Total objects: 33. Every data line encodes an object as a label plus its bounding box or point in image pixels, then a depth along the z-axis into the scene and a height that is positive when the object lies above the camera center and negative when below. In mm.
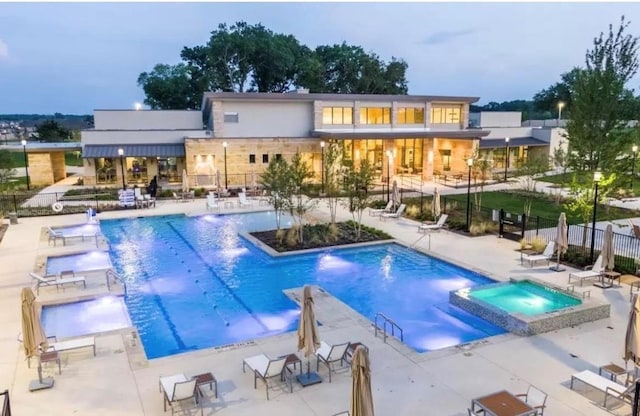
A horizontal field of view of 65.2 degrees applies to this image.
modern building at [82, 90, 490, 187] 36500 +879
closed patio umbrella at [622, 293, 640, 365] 9164 -3564
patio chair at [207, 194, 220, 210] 28781 -3181
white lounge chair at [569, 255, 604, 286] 14992 -3924
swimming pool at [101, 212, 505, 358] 12953 -4551
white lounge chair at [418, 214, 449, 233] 22266 -3612
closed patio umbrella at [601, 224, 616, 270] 15086 -3239
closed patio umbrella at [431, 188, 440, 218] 24078 -2889
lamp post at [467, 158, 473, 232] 22158 -3132
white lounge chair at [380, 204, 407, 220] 25750 -3546
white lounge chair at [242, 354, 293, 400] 9320 -4180
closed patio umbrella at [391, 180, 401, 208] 26625 -2716
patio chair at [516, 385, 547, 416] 8383 -4291
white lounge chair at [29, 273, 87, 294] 15086 -4001
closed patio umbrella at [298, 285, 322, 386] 9773 -3603
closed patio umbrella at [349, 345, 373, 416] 7117 -3375
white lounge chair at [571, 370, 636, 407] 8688 -4276
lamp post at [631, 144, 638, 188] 19069 -495
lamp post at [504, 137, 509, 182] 42578 -668
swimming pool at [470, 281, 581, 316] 13539 -4369
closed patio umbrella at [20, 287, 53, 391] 9633 -3474
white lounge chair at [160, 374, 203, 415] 8516 -4164
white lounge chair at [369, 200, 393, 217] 26512 -3463
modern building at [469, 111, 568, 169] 46969 +135
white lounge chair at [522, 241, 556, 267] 17172 -3865
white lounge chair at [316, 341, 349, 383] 9969 -4184
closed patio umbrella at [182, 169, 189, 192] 32531 -2329
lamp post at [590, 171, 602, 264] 15662 -1063
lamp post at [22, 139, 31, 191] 36919 -200
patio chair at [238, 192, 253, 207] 29969 -3213
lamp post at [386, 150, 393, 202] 37675 -853
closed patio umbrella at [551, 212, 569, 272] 16484 -3066
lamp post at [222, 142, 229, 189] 34425 -1252
